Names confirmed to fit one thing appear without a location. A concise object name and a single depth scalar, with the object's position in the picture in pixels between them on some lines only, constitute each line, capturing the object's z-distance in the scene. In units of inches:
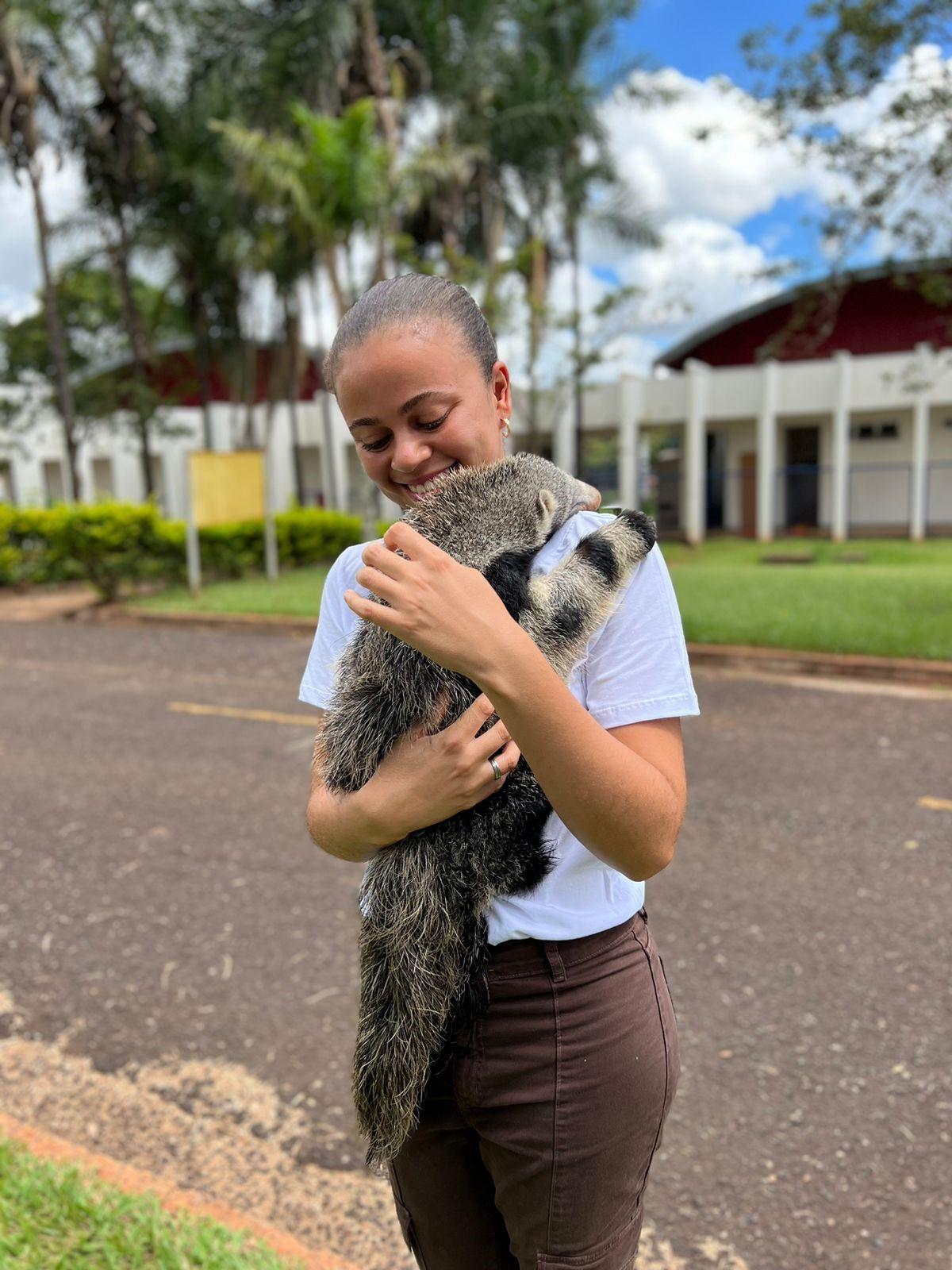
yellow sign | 608.4
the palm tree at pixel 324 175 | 637.9
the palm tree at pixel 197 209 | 879.7
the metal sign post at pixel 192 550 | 604.4
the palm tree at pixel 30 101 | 749.3
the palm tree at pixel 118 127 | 831.7
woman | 54.7
